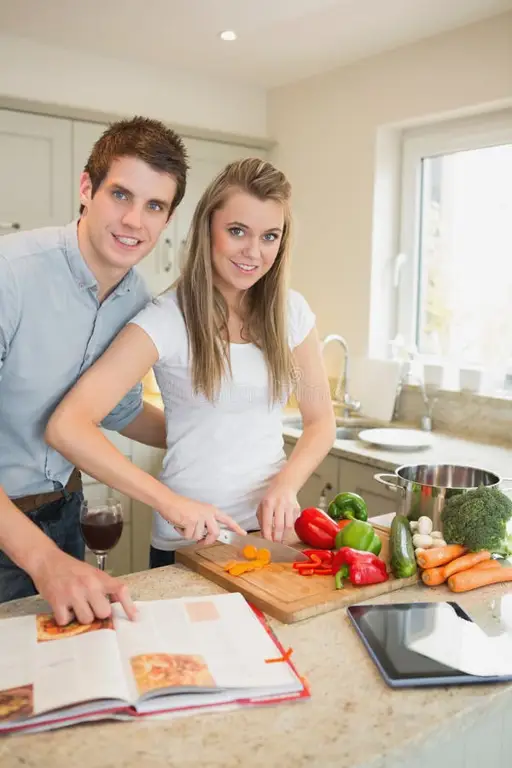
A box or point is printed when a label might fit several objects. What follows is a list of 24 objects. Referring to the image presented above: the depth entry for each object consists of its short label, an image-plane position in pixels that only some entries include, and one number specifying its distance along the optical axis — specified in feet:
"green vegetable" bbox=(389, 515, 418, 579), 4.33
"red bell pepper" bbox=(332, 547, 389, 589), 4.17
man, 4.66
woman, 5.05
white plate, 9.00
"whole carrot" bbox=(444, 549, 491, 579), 4.35
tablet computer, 3.18
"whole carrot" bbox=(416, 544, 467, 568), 4.37
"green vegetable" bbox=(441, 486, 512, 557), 4.50
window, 9.87
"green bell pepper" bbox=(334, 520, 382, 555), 4.55
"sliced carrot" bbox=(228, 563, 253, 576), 4.31
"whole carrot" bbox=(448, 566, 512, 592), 4.25
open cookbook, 2.86
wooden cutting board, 3.90
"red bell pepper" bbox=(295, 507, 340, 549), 4.82
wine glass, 4.56
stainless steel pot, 4.73
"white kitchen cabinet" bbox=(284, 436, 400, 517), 8.44
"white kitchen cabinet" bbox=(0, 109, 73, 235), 10.36
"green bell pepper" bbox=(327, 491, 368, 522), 5.19
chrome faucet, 10.91
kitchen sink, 10.46
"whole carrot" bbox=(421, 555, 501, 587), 4.30
